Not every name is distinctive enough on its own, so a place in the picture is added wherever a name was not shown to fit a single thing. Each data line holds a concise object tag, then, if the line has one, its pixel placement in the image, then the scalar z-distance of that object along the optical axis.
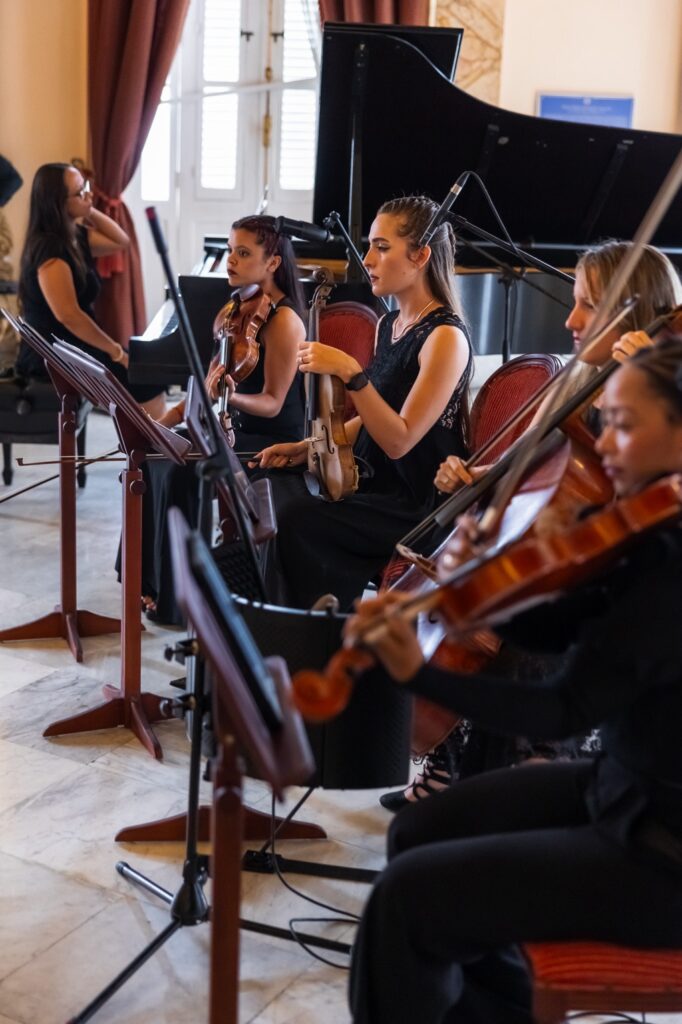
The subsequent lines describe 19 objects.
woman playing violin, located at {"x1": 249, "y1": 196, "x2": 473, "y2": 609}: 2.54
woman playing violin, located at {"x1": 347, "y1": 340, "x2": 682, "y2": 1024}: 1.30
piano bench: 4.39
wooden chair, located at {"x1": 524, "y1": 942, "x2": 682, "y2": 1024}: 1.29
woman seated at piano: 4.15
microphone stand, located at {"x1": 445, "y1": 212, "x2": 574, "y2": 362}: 2.90
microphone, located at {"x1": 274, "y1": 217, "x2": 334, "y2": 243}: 2.98
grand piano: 3.86
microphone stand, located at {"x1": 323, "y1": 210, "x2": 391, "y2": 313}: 3.12
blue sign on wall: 6.23
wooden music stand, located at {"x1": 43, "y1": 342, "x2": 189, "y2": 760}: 2.27
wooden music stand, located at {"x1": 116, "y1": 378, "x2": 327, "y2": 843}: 1.85
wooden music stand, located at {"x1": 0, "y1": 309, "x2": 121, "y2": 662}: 2.96
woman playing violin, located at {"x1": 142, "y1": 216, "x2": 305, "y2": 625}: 3.15
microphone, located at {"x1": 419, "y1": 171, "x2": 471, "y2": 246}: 2.52
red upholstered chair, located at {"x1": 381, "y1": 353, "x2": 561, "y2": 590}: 2.55
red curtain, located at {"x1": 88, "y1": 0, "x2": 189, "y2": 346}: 6.14
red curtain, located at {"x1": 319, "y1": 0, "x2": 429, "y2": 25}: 5.91
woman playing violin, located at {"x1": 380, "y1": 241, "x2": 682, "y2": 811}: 2.10
